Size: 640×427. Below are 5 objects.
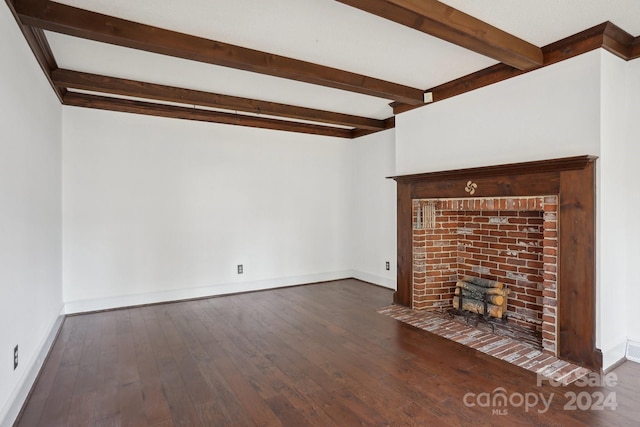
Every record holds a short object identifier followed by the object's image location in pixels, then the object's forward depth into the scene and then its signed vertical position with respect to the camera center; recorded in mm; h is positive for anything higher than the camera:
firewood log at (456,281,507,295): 3545 -856
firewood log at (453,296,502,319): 3516 -1048
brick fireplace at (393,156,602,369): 2668 -344
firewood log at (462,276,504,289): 3600 -805
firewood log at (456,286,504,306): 3514 -927
